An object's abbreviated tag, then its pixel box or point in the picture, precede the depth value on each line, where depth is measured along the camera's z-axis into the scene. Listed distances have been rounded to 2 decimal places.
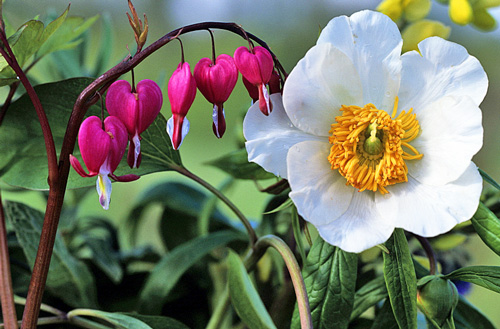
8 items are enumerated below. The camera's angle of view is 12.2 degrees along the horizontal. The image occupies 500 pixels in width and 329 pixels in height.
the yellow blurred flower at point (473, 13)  1.04
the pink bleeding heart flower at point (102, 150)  0.91
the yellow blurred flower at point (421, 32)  1.03
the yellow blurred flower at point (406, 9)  1.04
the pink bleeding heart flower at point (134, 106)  0.91
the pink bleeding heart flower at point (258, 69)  0.92
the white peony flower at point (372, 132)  0.93
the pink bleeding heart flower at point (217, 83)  0.92
